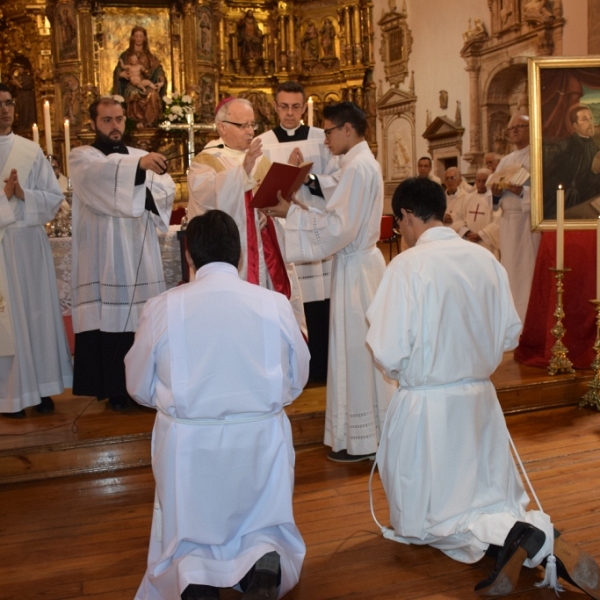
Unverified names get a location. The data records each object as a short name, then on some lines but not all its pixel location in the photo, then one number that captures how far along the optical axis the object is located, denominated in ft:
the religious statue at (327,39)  56.03
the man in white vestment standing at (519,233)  22.79
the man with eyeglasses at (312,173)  17.30
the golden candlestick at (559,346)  18.63
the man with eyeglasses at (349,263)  13.78
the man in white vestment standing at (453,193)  33.47
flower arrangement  34.81
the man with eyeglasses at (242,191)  15.56
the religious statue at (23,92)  51.96
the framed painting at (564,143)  20.04
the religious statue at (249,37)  54.29
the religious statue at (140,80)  47.80
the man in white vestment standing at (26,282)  15.61
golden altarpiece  48.24
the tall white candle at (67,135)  18.95
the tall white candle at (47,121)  19.65
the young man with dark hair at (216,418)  8.80
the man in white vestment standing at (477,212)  30.54
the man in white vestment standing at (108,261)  16.16
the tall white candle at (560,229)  18.19
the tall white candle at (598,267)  17.08
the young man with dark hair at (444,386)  10.14
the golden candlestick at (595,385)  17.81
